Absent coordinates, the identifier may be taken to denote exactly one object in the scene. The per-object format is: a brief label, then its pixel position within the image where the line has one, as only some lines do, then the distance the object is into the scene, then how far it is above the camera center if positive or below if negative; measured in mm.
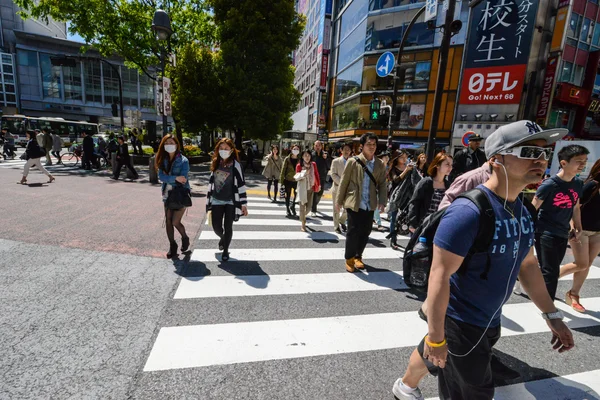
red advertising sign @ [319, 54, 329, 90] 35534 +9747
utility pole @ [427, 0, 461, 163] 8373 +3028
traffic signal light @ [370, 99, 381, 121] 10648 +1609
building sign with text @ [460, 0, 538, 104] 19156 +7318
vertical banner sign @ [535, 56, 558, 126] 19453 +4878
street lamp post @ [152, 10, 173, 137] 9242 +3620
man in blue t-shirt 1490 -566
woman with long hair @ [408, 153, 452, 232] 4535 -554
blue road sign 10711 +3318
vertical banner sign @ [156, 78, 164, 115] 10692 +1521
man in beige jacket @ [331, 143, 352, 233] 6230 -414
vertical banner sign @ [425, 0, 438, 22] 9962 +5052
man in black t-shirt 3365 -558
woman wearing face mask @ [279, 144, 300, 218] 7887 -596
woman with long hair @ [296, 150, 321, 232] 6844 -741
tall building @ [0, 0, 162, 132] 49125 +9907
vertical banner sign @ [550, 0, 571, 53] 19172 +9012
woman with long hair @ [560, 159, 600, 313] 3598 -806
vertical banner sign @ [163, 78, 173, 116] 10002 +1536
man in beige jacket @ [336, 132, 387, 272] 4441 -569
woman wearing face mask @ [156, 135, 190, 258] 4500 -422
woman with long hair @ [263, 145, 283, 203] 9324 -524
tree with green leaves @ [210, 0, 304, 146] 18078 +5597
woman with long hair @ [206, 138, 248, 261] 4605 -675
